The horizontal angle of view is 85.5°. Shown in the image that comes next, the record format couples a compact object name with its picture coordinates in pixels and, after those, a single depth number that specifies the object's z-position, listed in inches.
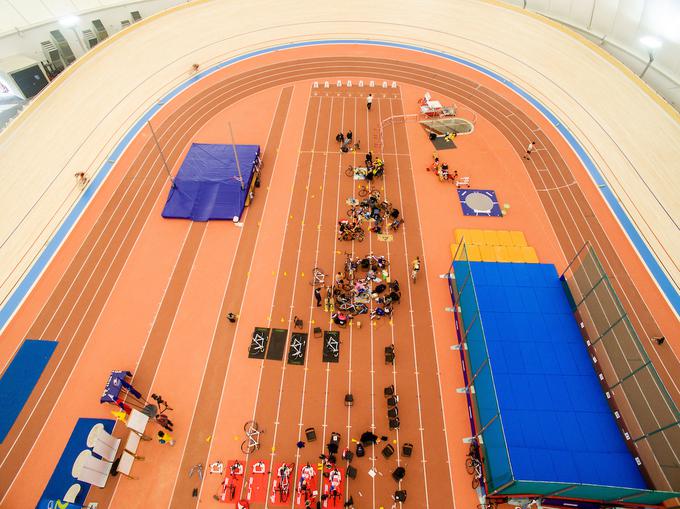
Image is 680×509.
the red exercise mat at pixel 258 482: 571.5
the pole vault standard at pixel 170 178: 964.4
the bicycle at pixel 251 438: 612.7
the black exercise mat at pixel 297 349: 706.2
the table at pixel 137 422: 568.4
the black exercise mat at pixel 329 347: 710.5
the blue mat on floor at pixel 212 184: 930.1
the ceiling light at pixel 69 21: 1300.4
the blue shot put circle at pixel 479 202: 949.2
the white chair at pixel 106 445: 554.9
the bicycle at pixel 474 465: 582.6
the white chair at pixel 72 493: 543.5
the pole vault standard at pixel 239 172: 933.6
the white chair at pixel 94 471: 515.2
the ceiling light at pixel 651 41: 1103.8
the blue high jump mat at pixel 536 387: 526.9
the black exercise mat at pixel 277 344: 711.1
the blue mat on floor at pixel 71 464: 574.2
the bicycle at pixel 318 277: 809.5
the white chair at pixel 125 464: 564.6
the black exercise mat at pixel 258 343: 712.4
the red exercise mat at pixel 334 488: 565.3
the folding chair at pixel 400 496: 563.5
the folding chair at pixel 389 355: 697.0
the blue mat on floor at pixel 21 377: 643.5
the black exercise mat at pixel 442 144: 1125.1
